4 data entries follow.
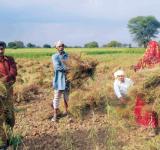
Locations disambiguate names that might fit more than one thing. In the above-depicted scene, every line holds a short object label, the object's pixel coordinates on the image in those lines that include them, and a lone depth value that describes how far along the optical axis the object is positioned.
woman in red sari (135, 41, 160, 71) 4.29
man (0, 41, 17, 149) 3.38
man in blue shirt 4.62
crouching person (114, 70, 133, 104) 4.01
